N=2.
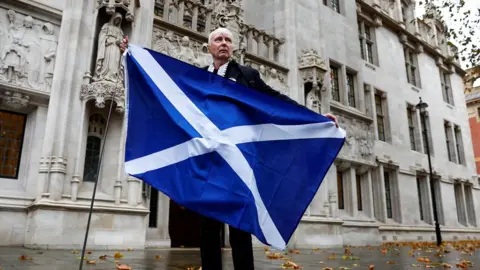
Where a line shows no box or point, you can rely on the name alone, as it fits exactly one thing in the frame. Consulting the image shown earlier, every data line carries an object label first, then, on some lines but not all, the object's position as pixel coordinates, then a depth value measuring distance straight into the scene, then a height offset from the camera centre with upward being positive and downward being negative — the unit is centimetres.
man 292 -1
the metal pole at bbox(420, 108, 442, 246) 1779 -22
